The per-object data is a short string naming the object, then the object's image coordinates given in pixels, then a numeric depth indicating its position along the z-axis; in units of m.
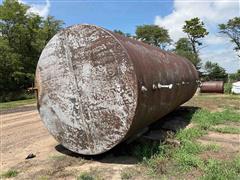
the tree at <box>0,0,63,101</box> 16.57
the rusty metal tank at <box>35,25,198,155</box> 2.58
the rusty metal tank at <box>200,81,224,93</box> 11.40
